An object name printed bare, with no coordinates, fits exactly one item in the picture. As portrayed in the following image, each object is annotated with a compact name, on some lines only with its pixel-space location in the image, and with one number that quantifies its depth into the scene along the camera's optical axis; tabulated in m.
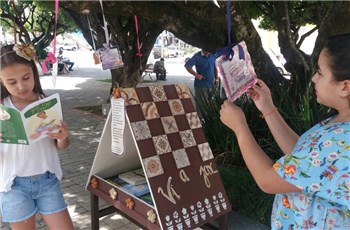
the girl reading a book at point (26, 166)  1.96
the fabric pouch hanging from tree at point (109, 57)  3.01
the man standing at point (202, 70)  6.05
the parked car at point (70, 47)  43.53
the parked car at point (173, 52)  38.15
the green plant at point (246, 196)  3.11
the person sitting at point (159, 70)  16.59
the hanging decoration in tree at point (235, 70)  1.62
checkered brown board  2.02
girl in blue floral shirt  1.22
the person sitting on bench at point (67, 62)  22.91
